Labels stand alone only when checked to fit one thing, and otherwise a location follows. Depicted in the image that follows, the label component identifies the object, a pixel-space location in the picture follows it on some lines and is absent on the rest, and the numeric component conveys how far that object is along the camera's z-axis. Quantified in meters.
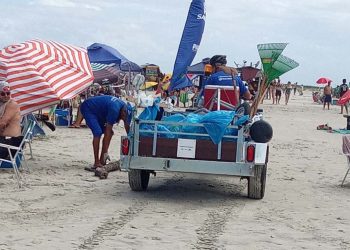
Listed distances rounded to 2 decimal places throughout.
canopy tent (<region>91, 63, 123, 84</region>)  21.92
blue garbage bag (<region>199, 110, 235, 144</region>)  8.41
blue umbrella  22.11
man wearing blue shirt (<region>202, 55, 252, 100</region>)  9.90
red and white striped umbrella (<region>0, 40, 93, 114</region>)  10.34
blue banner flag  10.53
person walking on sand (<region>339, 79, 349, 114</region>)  34.94
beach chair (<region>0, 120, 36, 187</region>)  9.22
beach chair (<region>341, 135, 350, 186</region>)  10.51
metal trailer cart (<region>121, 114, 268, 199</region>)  8.45
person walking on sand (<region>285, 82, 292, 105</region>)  46.87
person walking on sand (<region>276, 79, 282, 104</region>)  44.28
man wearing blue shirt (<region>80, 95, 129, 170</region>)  10.73
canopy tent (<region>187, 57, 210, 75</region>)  28.16
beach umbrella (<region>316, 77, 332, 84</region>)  57.84
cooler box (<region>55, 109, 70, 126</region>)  19.73
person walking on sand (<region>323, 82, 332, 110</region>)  38.74
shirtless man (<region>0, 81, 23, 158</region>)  9.85
